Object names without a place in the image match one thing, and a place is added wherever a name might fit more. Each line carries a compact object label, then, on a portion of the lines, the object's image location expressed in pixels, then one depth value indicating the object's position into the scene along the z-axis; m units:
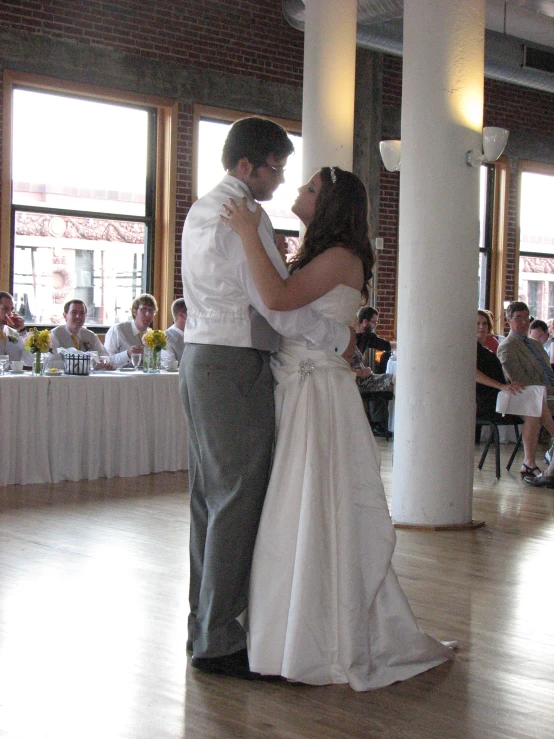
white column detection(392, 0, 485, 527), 5.38
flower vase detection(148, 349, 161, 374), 7.54
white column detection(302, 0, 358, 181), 6.89
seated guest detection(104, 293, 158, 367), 8.41
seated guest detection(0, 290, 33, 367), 7.62
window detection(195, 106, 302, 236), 10.25
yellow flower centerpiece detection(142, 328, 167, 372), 7.52
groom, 2.99
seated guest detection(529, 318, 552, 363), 9.93
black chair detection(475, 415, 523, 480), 7.47
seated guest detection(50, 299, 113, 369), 7.85
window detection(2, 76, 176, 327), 9.33
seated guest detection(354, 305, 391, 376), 10.38
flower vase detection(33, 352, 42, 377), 6.89
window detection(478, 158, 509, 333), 13.04
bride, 2.95
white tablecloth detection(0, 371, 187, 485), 6.53
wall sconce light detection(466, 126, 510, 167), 6.16
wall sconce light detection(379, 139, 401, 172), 7.18
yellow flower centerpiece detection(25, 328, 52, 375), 6.86
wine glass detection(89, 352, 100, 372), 7.45
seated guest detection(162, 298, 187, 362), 8.37
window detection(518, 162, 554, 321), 13.53
